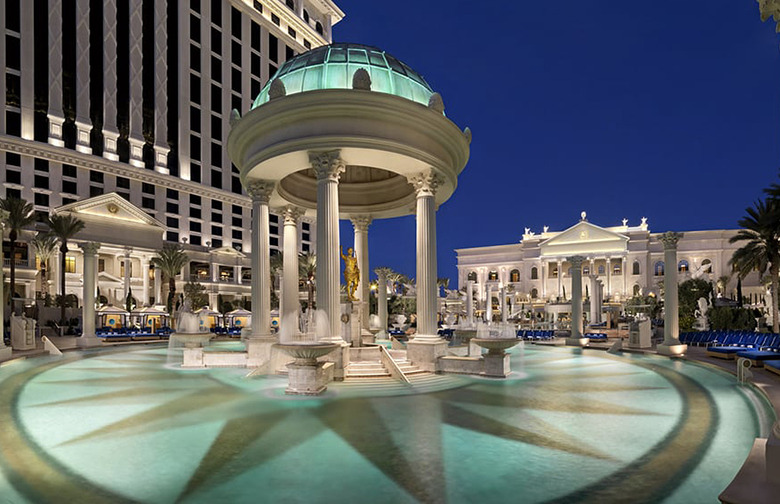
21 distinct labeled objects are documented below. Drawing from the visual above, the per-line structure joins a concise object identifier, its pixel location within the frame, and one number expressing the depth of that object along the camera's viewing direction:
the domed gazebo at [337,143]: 13.45
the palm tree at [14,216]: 38.09
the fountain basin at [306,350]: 10.80
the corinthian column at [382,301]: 26.95
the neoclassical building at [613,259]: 76.56
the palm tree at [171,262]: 49.34
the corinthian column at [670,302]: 18.48
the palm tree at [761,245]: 29.80
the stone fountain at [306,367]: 10.87
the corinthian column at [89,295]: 23.80
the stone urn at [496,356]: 13.54
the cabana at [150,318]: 41.22
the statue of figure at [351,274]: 16.80
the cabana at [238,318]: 43.13
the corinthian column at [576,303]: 25.00
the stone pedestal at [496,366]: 13.85
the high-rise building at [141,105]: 51.75
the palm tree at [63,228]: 41.56
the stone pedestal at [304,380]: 11.01
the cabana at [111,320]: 44.54
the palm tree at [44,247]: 44.93
